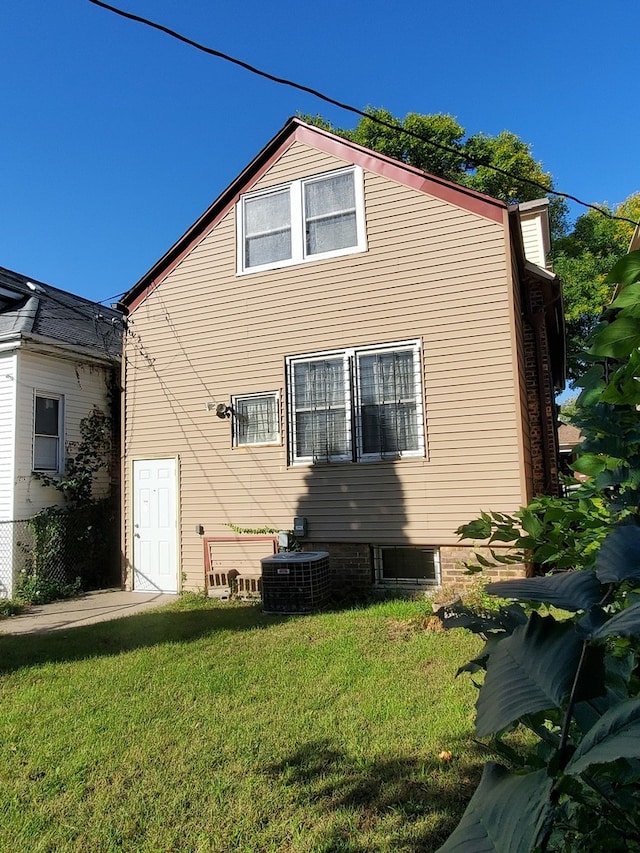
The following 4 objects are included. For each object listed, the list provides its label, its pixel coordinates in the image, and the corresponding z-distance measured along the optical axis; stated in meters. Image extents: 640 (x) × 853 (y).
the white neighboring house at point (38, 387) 10.20
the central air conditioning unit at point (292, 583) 7.45
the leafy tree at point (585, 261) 20.14
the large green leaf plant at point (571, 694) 0.54
